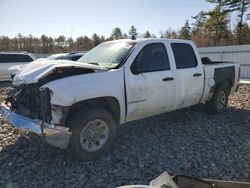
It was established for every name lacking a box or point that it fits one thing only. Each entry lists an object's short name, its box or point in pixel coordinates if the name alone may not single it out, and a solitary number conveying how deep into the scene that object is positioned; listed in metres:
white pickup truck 2.75
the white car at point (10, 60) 10.52
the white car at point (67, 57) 8.75
